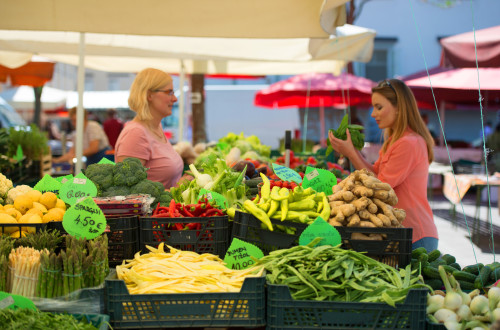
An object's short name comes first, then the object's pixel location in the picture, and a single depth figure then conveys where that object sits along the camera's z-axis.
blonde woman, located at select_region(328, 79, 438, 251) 3.73
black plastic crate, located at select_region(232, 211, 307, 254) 2.55
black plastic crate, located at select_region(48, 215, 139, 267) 2.67
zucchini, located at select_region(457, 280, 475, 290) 2.72
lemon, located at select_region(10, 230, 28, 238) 2.66
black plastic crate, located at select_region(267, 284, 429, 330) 2.14
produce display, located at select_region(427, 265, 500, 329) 2.24
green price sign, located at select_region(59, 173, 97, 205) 2.85
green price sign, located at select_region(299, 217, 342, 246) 2.47
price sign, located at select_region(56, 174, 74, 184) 3.26
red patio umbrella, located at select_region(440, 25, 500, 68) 7.12
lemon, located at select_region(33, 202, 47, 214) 2.84
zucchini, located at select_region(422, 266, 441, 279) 2.72
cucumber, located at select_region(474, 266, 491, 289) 2.70
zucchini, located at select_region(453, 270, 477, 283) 2.76
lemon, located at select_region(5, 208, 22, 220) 2.80
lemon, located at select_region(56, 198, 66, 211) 2.95
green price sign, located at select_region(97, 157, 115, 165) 3.62
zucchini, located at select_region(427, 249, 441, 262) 3.04
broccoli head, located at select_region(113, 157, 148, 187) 3.30
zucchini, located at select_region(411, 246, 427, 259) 2.96
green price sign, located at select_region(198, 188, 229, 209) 2.97
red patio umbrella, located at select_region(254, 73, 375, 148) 12.75
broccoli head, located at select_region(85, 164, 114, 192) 3.26
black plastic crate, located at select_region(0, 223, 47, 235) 2.62
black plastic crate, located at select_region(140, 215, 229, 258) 2.70
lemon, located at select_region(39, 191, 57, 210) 2.93
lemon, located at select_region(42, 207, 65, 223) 2.76
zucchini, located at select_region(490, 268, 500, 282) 2.73
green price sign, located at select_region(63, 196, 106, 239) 2.47
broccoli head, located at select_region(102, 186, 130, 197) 3.20
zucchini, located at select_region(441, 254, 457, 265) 3.06
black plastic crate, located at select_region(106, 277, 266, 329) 2.17
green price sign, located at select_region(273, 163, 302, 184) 3.15
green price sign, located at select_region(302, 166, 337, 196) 3.03
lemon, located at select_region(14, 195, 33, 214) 2.92
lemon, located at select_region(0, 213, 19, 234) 2.67
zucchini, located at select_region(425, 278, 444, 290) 2.67
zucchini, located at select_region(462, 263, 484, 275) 2.82
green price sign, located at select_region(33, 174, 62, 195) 3.23
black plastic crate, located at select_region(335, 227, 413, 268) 2.49
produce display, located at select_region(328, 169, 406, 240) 2.61
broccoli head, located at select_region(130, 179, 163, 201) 3.28
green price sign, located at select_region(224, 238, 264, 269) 2.49
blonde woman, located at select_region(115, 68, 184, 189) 4.16
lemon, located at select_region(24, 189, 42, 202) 2.94
